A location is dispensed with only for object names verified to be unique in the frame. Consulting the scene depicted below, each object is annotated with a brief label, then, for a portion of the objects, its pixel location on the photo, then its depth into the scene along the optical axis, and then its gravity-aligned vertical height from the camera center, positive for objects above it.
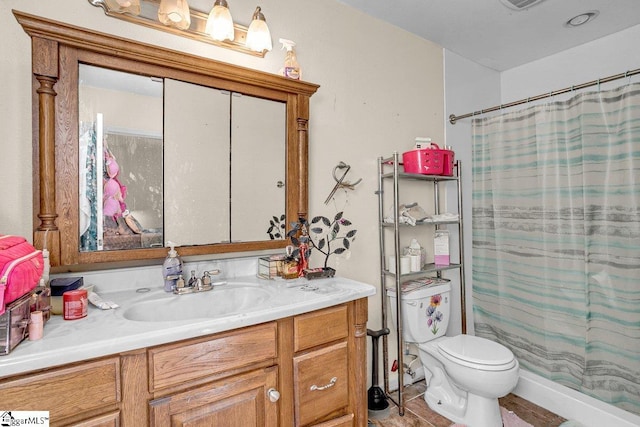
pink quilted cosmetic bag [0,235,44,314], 0.77 -0.13
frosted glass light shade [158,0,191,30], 1.36 +0.87
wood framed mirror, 1.13 +0.36
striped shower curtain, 1.77 -0.17
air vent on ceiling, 1.87 +1.23
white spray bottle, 1.65 +0.78
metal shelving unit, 1.93 -0.18
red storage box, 2.01 +0.34
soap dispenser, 1.33 -0.22
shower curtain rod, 1.67 +0.71
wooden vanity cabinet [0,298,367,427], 0.81 -0.50
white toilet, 1.67 -0.82
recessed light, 2.01 +1.24
